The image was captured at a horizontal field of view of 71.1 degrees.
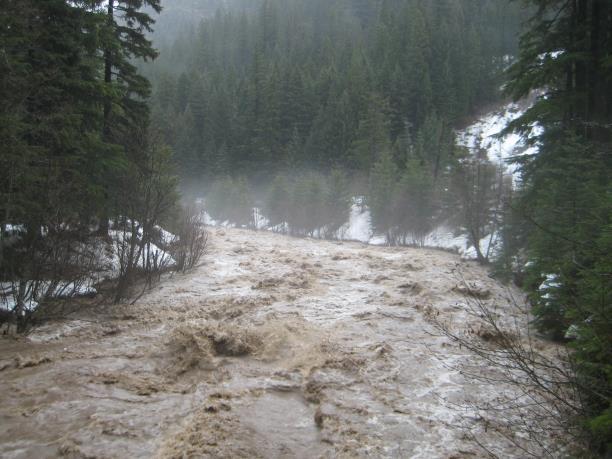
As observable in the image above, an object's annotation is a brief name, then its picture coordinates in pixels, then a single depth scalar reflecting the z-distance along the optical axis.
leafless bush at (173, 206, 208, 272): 16.85
